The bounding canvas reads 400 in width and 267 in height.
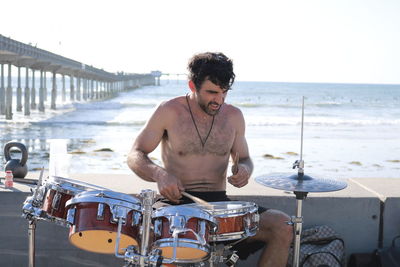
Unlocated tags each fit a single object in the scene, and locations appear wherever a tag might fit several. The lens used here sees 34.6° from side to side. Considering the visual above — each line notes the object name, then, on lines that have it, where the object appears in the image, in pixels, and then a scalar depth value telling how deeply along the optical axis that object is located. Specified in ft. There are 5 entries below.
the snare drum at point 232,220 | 9.76
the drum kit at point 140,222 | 8.96
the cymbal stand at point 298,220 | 11.27
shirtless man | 11.59
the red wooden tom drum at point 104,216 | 9.14
